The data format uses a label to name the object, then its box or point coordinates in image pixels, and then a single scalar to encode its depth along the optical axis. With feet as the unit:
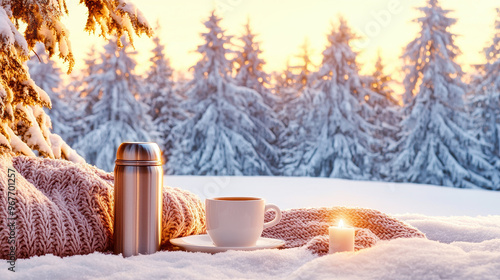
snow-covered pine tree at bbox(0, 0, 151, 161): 8.30
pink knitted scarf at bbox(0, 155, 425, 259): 5.01
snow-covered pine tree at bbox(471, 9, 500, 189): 55.31
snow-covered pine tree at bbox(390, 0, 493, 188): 52.65
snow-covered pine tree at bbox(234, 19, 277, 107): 64.34
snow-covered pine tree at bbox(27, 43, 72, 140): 62.66
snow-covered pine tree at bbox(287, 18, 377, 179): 59.06
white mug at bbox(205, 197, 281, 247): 5.33
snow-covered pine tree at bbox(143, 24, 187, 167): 66.08
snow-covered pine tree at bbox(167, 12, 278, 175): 60.13
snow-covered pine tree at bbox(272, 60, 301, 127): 66.39
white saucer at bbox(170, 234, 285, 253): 5.22
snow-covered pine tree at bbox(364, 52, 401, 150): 62.03
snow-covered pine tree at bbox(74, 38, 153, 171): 61.82
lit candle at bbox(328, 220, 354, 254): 4.67
